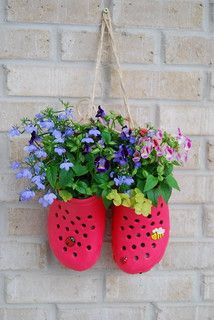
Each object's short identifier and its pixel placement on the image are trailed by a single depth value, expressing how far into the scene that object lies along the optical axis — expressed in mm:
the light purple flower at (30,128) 892
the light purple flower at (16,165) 909
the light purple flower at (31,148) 876
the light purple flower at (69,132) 885
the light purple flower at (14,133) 895
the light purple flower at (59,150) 853
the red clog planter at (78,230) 921
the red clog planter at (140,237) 932
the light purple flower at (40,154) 863
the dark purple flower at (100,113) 902
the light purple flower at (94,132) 866
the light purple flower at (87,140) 860
